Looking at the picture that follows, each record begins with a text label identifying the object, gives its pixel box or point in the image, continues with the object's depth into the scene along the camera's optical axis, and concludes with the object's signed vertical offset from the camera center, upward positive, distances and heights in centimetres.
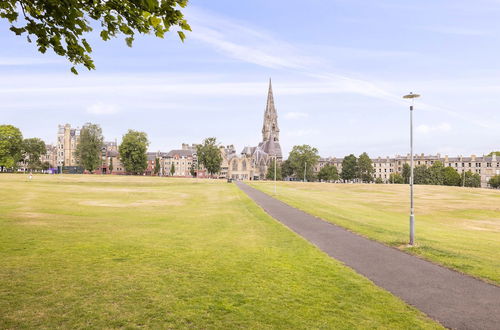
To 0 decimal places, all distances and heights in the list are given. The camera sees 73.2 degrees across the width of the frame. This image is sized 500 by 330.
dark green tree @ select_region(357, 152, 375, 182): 16112 +91
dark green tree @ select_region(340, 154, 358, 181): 16462 +133
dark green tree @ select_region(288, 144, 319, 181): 16012 +493
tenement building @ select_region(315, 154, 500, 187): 17738 +422
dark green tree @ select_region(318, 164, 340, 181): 16738 -219
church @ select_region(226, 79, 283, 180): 16950 +721
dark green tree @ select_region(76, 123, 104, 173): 12681 +812
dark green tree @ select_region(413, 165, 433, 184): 15250 -260
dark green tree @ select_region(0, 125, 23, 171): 11669 +797
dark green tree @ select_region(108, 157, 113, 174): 17406 +63
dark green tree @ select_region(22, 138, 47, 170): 15525 +755
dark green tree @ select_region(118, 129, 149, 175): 12606 +665
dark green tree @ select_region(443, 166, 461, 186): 15700 -299
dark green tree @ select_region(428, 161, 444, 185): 15212 -251
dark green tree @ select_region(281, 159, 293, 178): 16775 +11
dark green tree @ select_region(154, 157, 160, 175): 17138 +107
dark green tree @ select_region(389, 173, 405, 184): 16922 -409
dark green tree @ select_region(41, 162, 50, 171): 17376 +62
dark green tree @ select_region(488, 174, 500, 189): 15986 -488
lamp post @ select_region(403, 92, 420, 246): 1658 -22
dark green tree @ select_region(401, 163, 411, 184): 16175 -138
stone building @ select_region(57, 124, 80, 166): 17675 +1187
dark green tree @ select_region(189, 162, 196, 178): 16828 -78
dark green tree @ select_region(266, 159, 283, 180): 16138 -147
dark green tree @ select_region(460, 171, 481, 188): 15625 -387
